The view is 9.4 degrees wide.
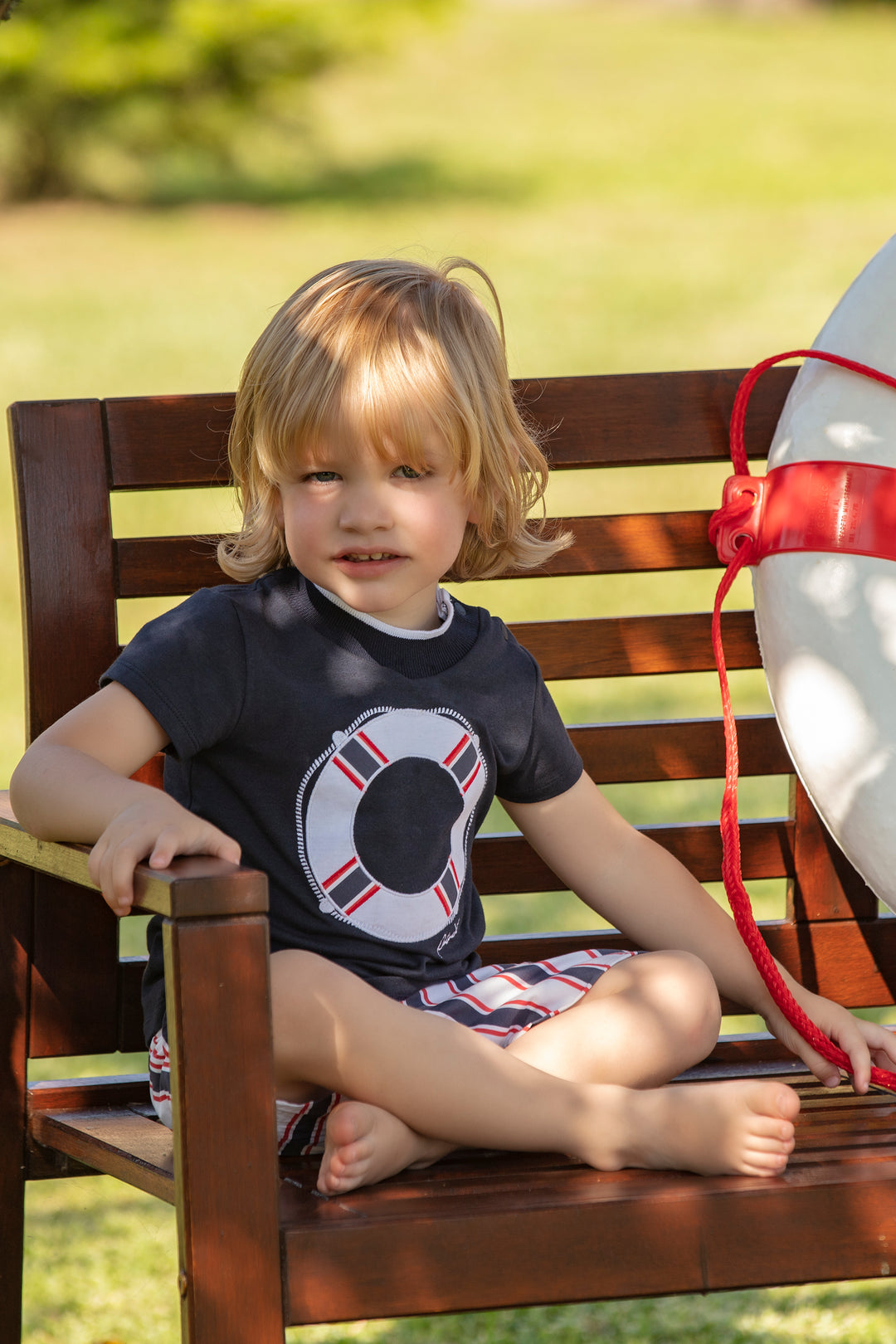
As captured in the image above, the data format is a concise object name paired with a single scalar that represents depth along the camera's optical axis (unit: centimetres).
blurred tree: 1643
